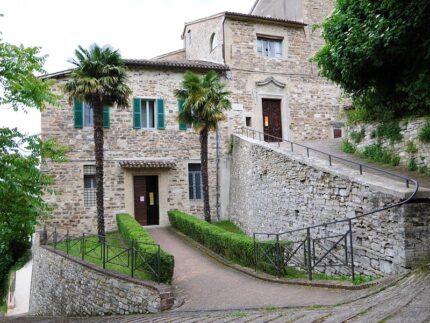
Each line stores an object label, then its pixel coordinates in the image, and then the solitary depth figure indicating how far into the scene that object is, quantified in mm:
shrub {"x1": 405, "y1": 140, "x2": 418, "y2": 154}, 9984
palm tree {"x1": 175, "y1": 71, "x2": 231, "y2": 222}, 14961
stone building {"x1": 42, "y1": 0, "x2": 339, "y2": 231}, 16438
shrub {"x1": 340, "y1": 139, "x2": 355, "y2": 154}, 12955
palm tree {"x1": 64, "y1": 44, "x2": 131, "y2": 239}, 13055
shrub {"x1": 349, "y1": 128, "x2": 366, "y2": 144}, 12399
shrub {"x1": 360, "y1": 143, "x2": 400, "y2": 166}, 10698
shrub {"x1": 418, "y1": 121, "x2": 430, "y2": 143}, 9527
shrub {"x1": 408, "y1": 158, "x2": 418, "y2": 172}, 9922
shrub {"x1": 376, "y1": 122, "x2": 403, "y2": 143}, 10641
